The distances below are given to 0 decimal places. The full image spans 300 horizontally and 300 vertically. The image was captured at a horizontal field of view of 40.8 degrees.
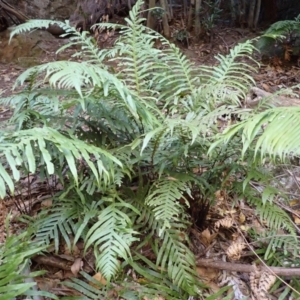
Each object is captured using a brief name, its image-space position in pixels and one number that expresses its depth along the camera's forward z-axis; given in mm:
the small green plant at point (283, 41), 3912
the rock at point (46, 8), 4914
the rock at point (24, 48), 4465
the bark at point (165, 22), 4492
